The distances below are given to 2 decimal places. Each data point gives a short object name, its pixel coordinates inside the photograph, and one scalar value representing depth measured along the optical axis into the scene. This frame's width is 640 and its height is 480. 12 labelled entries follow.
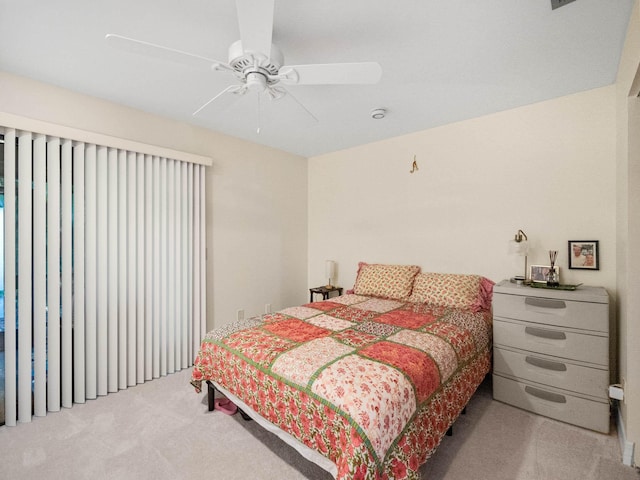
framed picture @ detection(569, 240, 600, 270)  2.35
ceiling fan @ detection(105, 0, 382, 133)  1.26
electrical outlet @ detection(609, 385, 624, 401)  1.90
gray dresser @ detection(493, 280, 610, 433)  1.99
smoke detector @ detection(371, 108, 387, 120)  2.73
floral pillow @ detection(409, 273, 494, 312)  2.70
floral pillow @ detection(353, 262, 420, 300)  3.14
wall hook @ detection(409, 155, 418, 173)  3.34
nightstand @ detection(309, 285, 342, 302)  3.83
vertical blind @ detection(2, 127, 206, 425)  2.12
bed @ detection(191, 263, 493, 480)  1.30
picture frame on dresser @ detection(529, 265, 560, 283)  2.47
